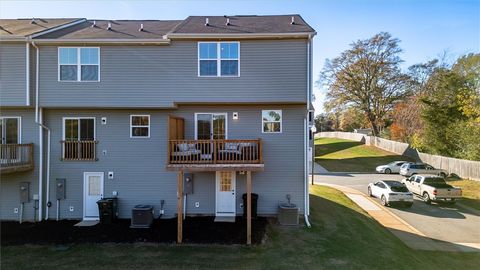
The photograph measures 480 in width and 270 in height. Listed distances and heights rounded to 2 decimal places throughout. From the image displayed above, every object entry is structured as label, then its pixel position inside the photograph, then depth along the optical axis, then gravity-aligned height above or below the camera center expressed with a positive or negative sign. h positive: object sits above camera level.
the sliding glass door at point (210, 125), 12.61 +0.59
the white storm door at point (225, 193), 12.48 -2.51
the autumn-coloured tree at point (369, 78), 40.94 +9.24
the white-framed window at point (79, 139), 12.50 -0.07
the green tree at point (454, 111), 26.05 +2.93
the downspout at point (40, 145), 11.91 -0.35
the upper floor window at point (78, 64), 11.97 +3.20
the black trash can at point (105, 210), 11.86 -3.15
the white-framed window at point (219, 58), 11.91 +3.46
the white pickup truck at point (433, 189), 18.61 -3.55
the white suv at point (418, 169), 27.27 -3.10
